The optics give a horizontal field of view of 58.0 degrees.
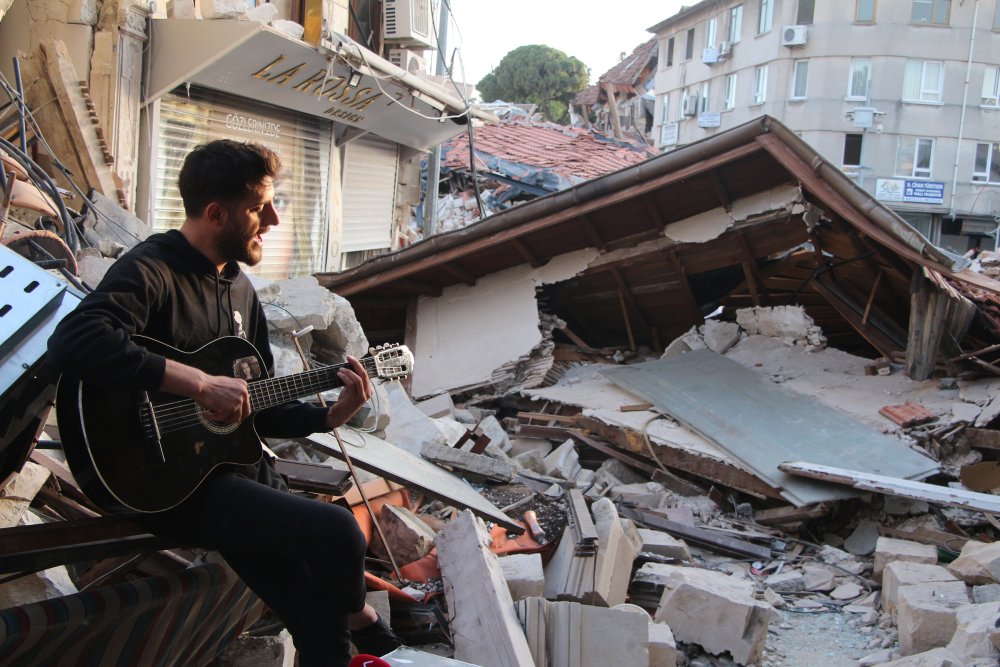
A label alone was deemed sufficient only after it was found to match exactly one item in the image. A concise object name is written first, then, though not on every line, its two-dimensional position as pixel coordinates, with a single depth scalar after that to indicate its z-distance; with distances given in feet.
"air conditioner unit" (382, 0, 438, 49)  41.70
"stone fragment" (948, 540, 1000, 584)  16.84
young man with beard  8.84
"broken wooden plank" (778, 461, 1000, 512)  18.78
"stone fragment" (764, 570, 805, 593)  19.06
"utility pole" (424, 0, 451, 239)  51.93
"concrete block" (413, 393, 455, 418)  28.32
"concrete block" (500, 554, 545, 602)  14.33
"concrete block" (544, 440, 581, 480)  24.29
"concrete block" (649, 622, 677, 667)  13.61
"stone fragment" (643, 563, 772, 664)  15.19
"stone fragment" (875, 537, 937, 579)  18.69
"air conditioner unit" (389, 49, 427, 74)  42.57
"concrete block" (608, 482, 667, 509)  23.16
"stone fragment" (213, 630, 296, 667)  10.85
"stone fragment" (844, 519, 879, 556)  20.84
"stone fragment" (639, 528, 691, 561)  18.97
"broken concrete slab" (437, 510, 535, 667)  12.24
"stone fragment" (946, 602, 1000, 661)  12.87
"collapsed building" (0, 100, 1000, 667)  11.53
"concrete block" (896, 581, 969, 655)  15.12
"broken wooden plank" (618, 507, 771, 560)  20.45
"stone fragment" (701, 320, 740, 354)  31.40
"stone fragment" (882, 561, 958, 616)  16.97
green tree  131.75
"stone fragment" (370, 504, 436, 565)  15.34
